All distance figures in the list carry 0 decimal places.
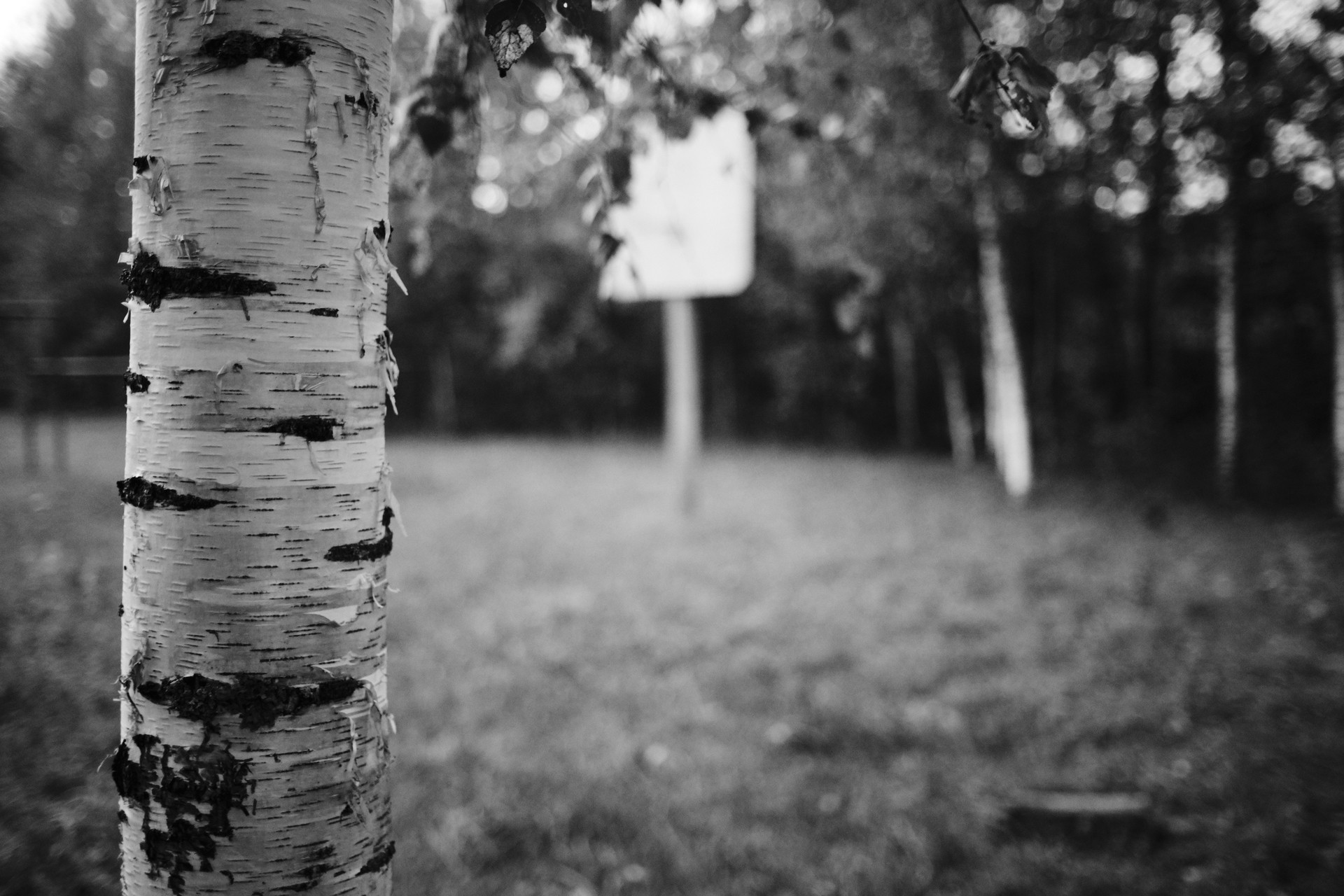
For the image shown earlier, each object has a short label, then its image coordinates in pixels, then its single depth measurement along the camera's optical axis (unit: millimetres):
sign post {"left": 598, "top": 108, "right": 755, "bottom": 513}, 7016
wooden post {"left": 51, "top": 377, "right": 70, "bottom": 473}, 8742
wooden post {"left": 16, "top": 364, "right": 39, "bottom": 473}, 8680
